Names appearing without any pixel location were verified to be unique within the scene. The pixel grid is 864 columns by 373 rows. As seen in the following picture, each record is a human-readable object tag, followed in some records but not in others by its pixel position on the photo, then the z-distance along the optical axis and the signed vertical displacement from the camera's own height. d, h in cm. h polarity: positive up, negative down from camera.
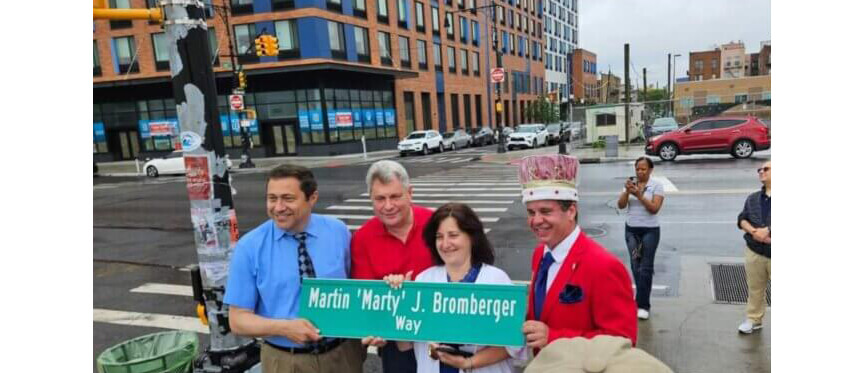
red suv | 1923 -120
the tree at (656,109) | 4009 +14
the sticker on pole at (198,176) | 359 -24
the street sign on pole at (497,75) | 3062 +282
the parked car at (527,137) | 3281 -108
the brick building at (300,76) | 3172 +404
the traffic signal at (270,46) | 2086 +376
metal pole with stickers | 351 -22
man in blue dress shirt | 271 -73
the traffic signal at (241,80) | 2595 +302
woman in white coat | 243 -72
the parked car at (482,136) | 4023 -106
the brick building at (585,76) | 6750 +560
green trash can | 333 -146
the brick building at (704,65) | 8275 +699
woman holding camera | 533 -125
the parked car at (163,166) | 2666 -111
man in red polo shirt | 280 -62
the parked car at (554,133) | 3606 -107
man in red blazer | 210 -68
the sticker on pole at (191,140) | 356 +2
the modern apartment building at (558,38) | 6052 +1087
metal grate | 596 -223
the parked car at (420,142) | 3186 -96
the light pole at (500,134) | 3095 -79
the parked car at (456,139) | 3538 -106
